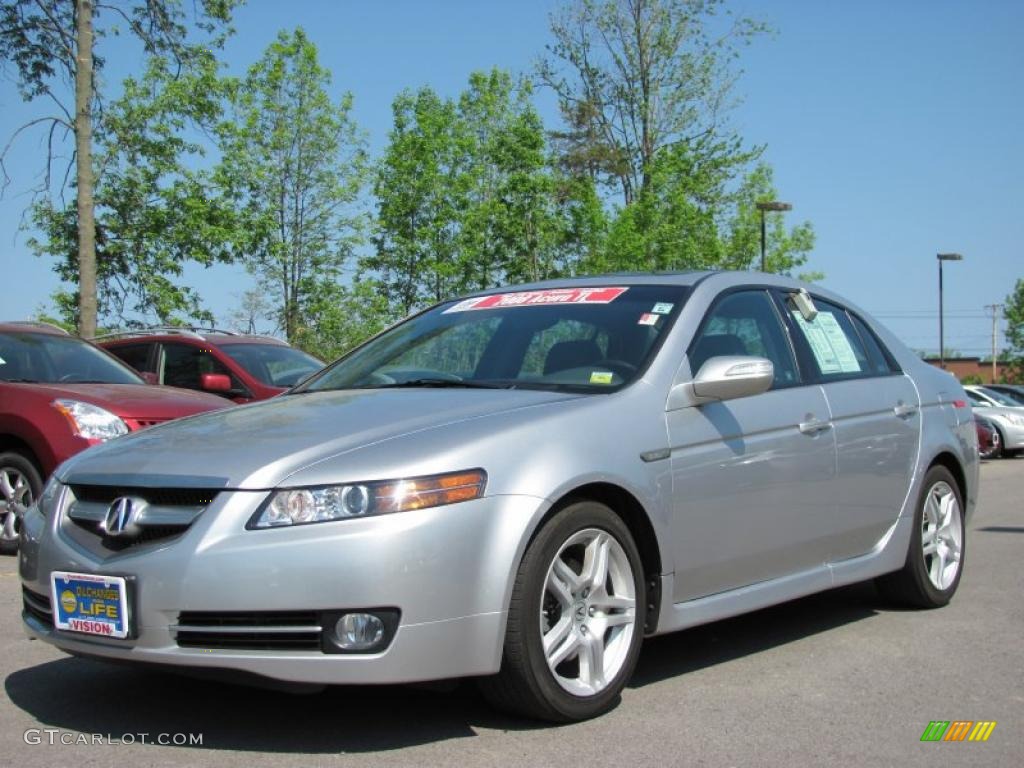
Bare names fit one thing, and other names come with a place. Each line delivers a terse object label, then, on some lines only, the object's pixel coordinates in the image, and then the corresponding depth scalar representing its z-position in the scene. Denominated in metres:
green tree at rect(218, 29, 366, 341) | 28.36
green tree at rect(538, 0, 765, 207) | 39.34
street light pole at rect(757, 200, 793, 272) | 33.03
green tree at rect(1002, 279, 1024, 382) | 75.88
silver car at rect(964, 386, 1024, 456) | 23.08
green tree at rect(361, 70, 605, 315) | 28.28
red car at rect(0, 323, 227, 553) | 7.70
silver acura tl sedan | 3.54
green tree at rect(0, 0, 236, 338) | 17.92
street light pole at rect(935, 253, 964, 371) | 48.75
